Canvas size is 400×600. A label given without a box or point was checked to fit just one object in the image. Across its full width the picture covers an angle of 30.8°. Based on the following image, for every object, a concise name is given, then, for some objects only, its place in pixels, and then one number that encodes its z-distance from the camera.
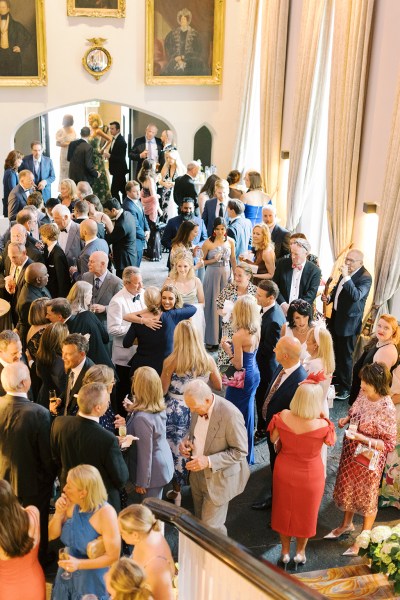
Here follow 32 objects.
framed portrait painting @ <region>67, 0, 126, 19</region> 13.77
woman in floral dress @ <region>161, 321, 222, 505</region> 5.79
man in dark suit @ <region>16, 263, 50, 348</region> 6.94
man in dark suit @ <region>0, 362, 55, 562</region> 4.81
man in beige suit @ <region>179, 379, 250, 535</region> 4.98
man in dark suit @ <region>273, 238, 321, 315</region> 7.96
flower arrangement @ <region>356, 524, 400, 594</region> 4.62
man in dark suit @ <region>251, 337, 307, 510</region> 5.64
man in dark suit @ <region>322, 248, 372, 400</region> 7.64
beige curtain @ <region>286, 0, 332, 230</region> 10.28
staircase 4.76
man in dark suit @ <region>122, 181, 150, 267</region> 9.92
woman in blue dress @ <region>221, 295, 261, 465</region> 6.29
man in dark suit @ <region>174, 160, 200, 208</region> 11.41
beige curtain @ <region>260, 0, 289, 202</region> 11.91
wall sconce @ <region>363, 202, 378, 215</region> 8.48
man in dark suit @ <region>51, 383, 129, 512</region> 4.69
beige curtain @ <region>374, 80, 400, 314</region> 7.70
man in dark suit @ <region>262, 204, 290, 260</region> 8.88
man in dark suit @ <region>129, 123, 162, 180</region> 14.03
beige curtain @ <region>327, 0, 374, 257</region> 8.52
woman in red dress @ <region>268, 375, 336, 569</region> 5.07
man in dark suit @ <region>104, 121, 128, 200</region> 14.61
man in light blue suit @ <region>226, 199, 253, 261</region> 9.54
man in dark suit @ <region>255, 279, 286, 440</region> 6.80
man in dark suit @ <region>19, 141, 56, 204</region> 12.53
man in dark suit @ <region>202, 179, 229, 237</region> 10.16
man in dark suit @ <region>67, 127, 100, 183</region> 13.15
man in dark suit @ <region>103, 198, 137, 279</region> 9.27
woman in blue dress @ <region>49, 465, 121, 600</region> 4.16
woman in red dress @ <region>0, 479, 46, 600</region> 3.96
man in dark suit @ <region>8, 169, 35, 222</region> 10.26
